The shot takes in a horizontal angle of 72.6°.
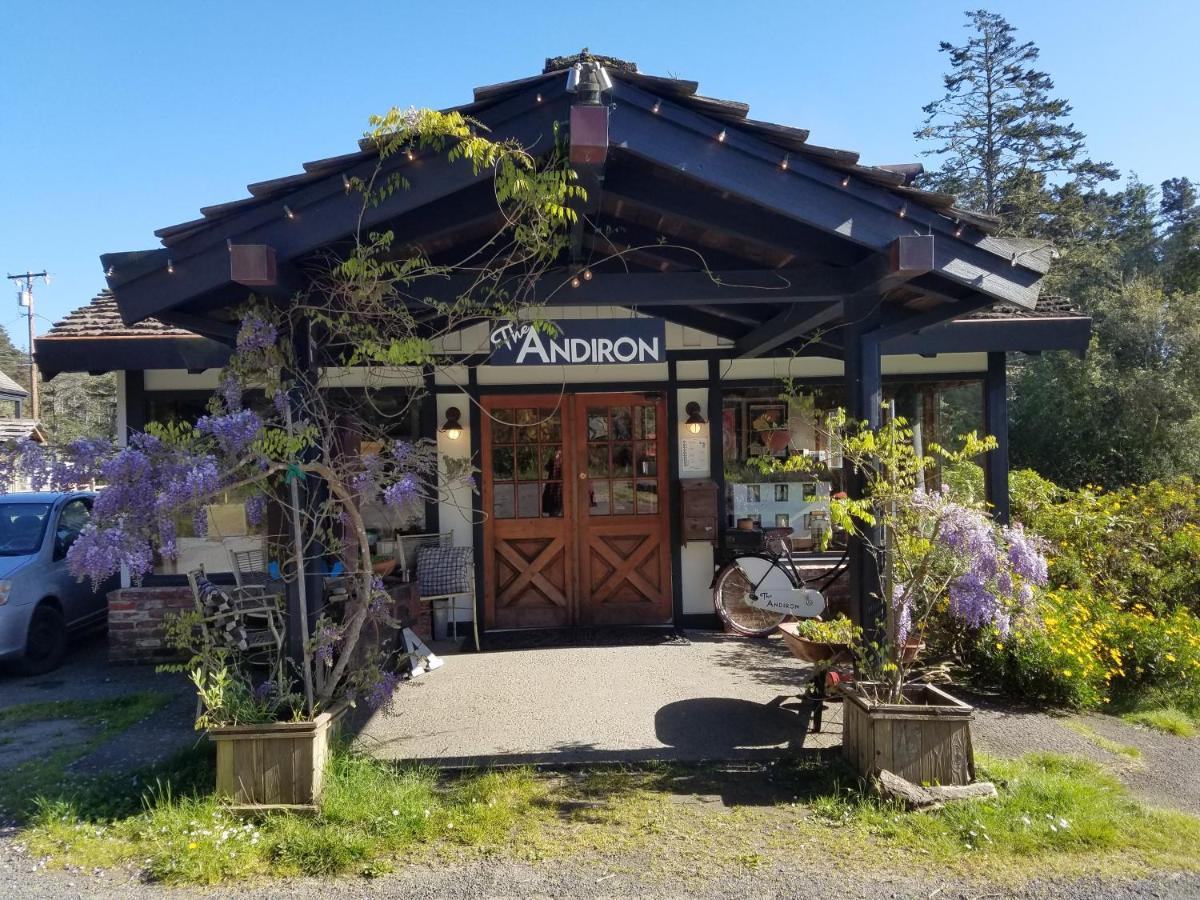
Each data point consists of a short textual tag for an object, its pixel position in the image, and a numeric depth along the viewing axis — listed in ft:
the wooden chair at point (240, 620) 14.46
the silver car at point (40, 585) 23.13
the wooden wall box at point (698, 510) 24.48
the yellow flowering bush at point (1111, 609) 18.28
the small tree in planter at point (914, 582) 13.30
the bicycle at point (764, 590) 22.81
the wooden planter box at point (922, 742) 13.25
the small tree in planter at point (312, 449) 12.44
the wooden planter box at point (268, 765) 12.88
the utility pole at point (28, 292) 119.24
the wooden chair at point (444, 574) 23.09
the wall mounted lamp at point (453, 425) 24.73
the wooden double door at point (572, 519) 24.99
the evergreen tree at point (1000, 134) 93.81
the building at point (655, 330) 13.53
